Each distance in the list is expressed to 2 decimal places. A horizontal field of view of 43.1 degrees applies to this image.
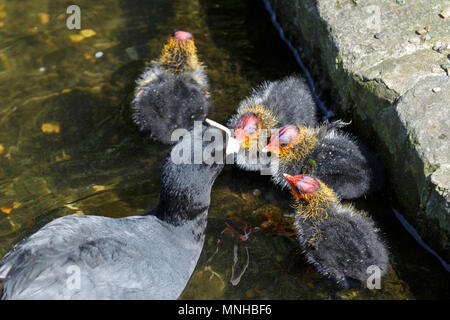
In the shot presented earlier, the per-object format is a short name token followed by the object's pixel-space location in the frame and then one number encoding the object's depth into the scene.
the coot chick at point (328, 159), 4.01
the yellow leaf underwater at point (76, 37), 5.52
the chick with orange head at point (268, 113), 4.34
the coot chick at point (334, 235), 3.54
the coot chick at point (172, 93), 4.56
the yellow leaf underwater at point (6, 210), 4.12
